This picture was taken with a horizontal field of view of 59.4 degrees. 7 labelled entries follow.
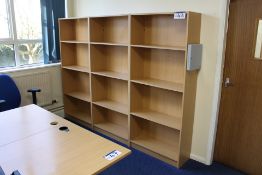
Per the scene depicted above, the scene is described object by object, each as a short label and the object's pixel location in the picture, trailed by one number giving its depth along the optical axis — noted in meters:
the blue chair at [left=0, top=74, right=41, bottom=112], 3.12
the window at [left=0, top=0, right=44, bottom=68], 3.43
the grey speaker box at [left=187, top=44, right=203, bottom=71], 2.38
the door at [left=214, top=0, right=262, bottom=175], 2.34
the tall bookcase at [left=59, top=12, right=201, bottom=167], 2.69
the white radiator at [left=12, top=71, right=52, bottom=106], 3.51
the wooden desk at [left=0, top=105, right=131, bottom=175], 1.51
